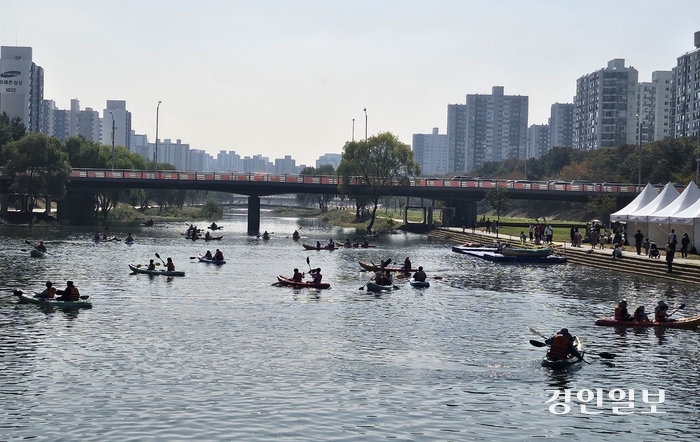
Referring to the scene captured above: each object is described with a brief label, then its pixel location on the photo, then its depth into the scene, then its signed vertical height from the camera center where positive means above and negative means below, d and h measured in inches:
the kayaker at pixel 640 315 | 1639.3 -193.1
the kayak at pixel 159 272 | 2439.7 -207.2
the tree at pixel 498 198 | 4756.4 +68.1
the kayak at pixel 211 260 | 2874.0 -199.6
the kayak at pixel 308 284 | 2182.6 -204.9
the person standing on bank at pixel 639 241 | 2898.6 -89.5
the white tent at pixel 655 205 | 2967.5 +35.5
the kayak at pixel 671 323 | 1625.2 -206.9
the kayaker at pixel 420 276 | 2300.7 -183.5
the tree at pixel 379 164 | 5536.4 +278.5
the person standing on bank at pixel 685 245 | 2684.5 -91.2
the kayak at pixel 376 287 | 2185.0 -206.3
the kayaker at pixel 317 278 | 2190.0 -188.0
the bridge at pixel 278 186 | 4832.7 +112.5
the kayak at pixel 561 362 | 1259.8 -222.4
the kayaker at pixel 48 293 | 1777.8 -201.6
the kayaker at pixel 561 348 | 1269.7 -203.1
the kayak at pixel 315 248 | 3624.5 -183.7
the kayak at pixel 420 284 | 2278.5 -203.6
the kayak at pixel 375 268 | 2571.9 -189.6
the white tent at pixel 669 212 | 2787.9 +12.6
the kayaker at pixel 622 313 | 1653.5 -192.2
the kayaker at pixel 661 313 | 1622.8 -185.8
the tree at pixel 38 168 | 4667.8 +155.4
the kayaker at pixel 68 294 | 1753.2 -199.1
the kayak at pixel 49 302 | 1745.8 -217.3
